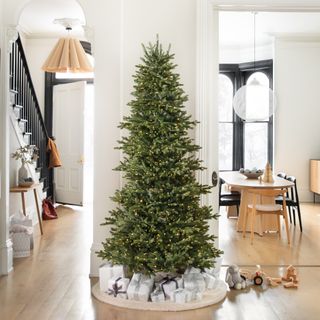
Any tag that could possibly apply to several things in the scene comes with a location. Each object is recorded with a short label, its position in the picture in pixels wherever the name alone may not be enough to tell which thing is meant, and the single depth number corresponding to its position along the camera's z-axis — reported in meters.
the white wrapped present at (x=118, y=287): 3.59
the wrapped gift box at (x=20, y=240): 4.91
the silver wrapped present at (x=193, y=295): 3.52
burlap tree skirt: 3.44
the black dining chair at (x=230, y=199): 6.44
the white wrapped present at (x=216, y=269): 3.93
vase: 5.92
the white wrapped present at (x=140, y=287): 3.54
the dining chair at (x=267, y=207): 5.66
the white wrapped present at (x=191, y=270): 3.66
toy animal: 3.92
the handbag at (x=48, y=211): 7.29
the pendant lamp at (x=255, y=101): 8.55
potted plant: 5.90
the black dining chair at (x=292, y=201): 6.22
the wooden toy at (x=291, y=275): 4.09
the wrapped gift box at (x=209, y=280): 3.76
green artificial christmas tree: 3.55
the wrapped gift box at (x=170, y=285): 3.54
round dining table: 5.89
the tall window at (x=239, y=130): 9.69
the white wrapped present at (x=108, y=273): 3.73
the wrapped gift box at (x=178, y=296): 3.49
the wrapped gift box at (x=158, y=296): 3.52
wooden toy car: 4.00
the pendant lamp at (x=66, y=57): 7.23
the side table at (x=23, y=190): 5.61
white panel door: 8.71
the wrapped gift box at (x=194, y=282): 3.59
